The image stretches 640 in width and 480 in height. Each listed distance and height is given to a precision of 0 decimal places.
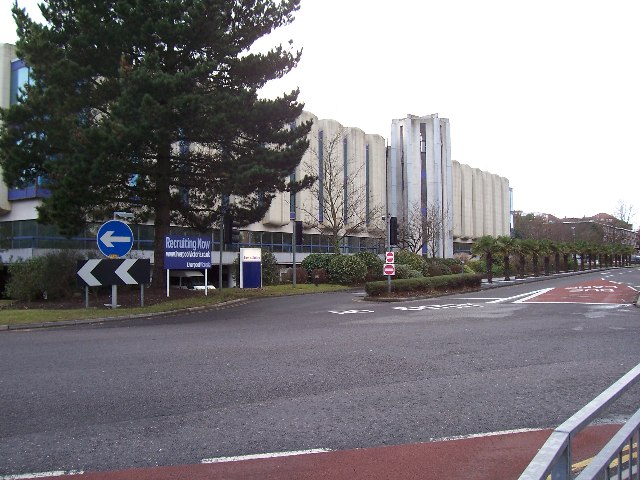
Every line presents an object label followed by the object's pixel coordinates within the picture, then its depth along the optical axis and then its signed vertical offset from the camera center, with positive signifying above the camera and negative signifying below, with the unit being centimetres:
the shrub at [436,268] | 4019 -104
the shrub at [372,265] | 3597 -69
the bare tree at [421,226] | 5131 +269
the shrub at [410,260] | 3688 -40
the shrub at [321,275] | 3549 -127
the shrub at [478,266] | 5100 -119
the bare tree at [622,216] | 9144 +576
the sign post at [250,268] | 2917 -63
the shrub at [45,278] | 2039 -69
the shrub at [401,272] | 3328 -106
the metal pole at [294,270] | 3115 -84
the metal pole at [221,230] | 2378 +111
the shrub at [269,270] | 3378 -85
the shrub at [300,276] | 3644 -134
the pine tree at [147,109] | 1706 +485
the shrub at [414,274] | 3356 -120
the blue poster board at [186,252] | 2106 +19
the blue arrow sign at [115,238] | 1683 +61
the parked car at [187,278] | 3856 -151
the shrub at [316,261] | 3634 -38
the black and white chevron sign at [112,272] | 1689 -41
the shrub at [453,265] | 4528 -94
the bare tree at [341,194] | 4280 +554
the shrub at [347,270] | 3434 -94
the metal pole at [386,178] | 6561 +924
